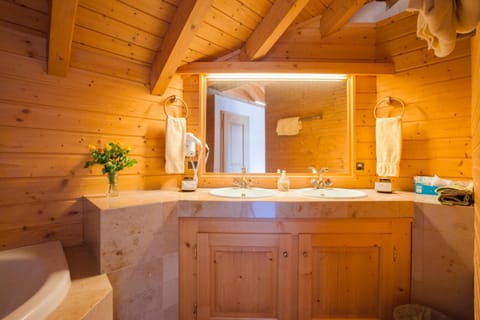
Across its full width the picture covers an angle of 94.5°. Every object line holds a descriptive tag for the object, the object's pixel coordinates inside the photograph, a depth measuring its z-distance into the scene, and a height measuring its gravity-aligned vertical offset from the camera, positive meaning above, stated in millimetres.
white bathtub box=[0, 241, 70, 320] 941 -542
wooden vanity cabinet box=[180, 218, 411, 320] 1384 -682
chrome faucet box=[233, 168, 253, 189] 1812 -178
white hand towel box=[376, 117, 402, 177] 1724 +116
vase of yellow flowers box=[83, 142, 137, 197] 1429 +0
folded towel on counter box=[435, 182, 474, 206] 1287 -208
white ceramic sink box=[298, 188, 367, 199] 1619 -247
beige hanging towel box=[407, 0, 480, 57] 610 +406
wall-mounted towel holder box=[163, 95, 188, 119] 1859 +502
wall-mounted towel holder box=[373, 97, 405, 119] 1813 +486
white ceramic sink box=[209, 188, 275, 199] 1559 -242
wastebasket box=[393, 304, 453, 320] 1310 -918
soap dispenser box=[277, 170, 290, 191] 1770 -184
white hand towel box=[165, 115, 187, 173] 1774 +122
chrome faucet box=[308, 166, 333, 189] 1793 -179
